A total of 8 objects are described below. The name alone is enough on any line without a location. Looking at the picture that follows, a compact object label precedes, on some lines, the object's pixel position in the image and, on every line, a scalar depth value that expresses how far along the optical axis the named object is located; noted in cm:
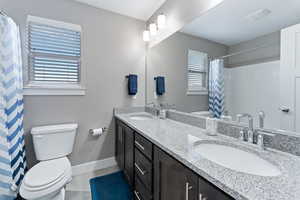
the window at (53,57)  175
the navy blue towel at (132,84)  225
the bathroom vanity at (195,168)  52
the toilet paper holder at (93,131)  204
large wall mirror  85
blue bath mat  159
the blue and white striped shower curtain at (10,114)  128
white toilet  113
